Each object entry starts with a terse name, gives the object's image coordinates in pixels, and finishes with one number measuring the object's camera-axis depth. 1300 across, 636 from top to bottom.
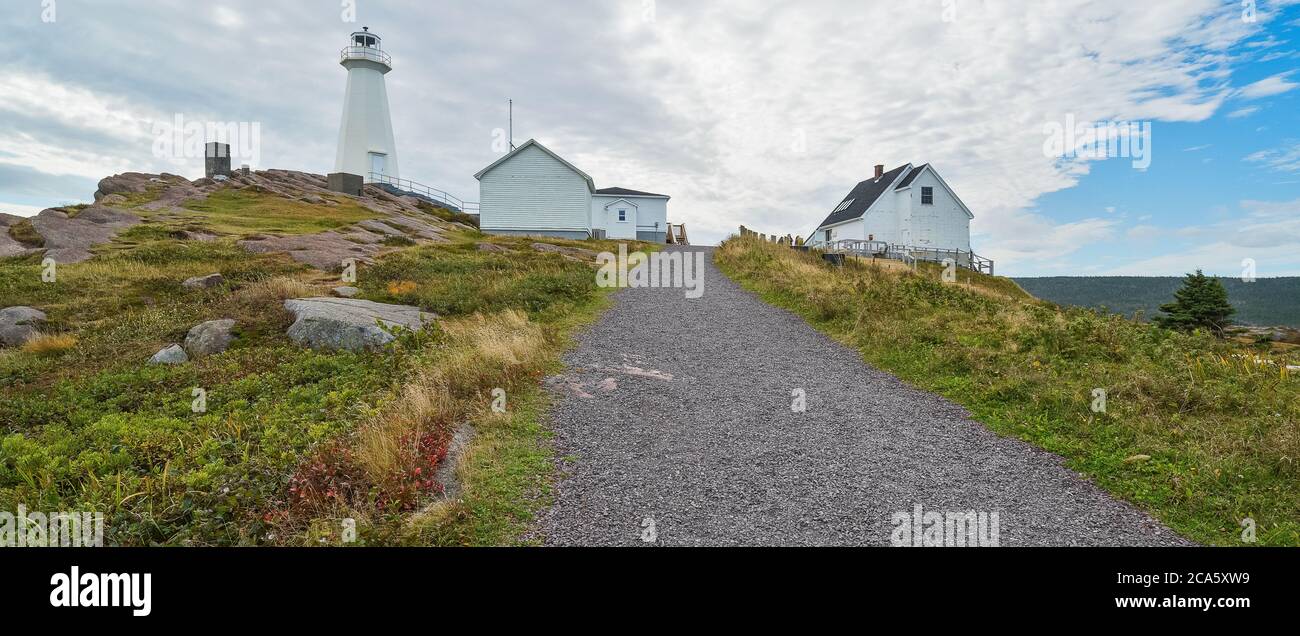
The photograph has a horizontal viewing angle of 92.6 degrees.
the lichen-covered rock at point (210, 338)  12.62
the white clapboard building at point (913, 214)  48.56
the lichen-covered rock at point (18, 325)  14.06
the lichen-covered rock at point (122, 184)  48.71
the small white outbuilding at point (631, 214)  54.56
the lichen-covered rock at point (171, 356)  11.89
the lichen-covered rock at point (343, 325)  12.48
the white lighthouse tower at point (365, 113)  58.53
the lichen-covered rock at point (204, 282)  19.08
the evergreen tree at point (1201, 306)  32.28
